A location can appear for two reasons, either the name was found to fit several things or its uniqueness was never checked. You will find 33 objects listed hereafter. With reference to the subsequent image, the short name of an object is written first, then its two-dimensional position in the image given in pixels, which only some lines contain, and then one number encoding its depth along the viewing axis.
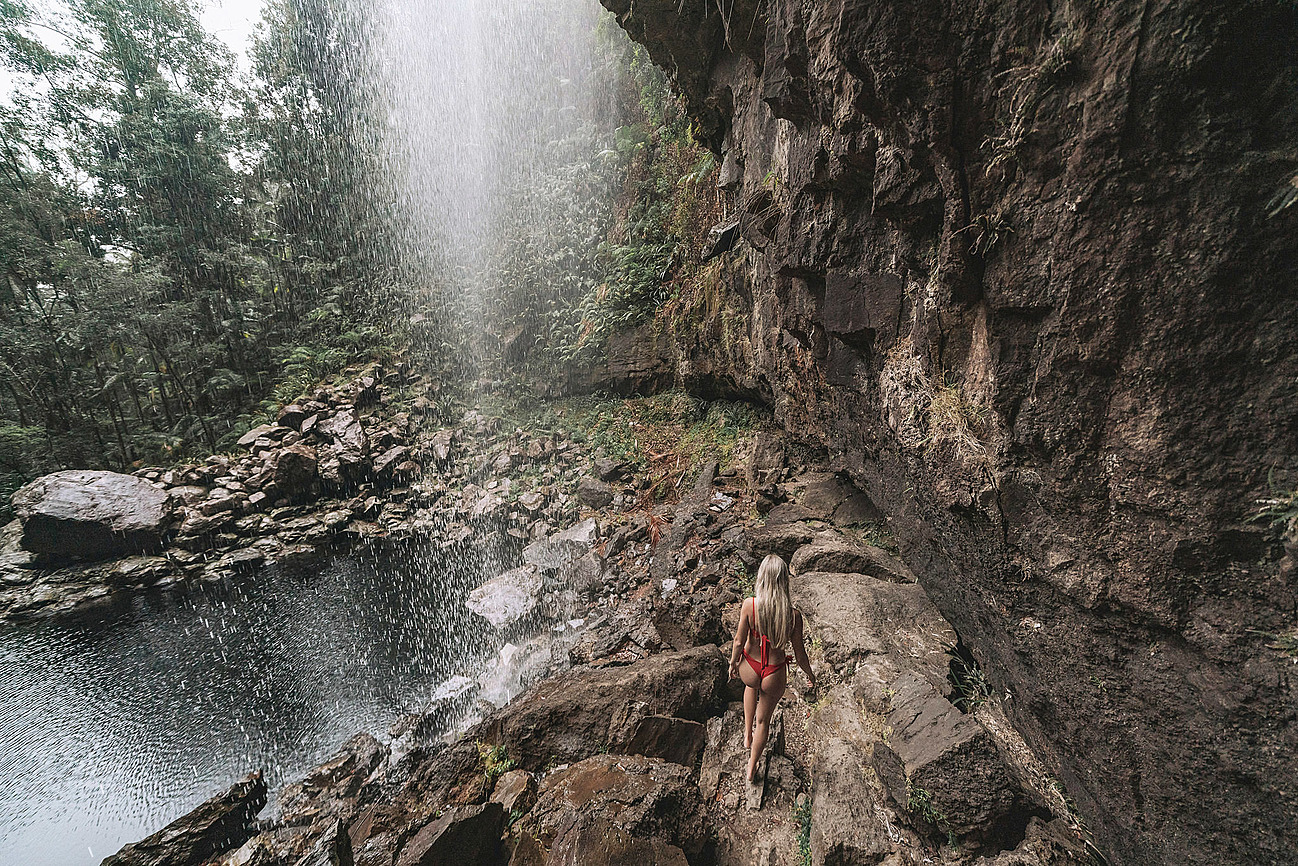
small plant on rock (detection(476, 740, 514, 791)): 4.04
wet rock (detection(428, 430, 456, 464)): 12.74
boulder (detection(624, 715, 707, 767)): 3.56
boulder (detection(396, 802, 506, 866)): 2.90
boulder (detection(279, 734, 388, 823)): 4.63
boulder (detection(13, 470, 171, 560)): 10.31
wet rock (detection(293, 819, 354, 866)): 3.28
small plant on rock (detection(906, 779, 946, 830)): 2.33
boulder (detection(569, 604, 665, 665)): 5.39
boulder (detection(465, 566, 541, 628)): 7.27
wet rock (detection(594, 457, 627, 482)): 9.78
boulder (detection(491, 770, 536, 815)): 3.54
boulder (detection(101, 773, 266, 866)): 4.10
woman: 3.09
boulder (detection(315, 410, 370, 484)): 12.65
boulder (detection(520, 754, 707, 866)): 2.49
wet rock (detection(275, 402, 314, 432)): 13.80
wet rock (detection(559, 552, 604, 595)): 7.38
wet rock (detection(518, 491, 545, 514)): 10.08
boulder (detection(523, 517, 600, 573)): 8.30
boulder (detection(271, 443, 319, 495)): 12.30
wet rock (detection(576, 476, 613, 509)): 9.41
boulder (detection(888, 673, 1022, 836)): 2.22
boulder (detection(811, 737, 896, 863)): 2.38
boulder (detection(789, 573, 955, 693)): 3.25
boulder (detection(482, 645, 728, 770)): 3.85
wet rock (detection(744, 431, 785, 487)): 6.73
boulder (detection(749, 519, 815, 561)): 4.93
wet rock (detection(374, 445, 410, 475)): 12.81
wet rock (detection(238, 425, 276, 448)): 13.31
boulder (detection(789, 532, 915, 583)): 4.15
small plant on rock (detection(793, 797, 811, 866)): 2.72
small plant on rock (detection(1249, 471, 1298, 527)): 1.41
